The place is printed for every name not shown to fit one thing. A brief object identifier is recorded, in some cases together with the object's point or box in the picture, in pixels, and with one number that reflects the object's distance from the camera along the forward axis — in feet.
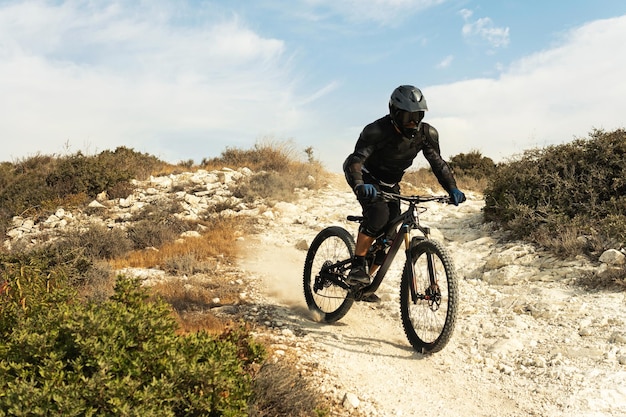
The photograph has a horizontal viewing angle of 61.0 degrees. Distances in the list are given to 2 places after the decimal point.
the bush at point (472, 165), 62.59
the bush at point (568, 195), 25.59
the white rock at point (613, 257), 22.21
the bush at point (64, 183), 49.52
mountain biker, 16.93
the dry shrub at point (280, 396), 12.25
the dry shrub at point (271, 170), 48.01
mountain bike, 16.39
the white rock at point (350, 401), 13.74
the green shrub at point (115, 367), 8.73
